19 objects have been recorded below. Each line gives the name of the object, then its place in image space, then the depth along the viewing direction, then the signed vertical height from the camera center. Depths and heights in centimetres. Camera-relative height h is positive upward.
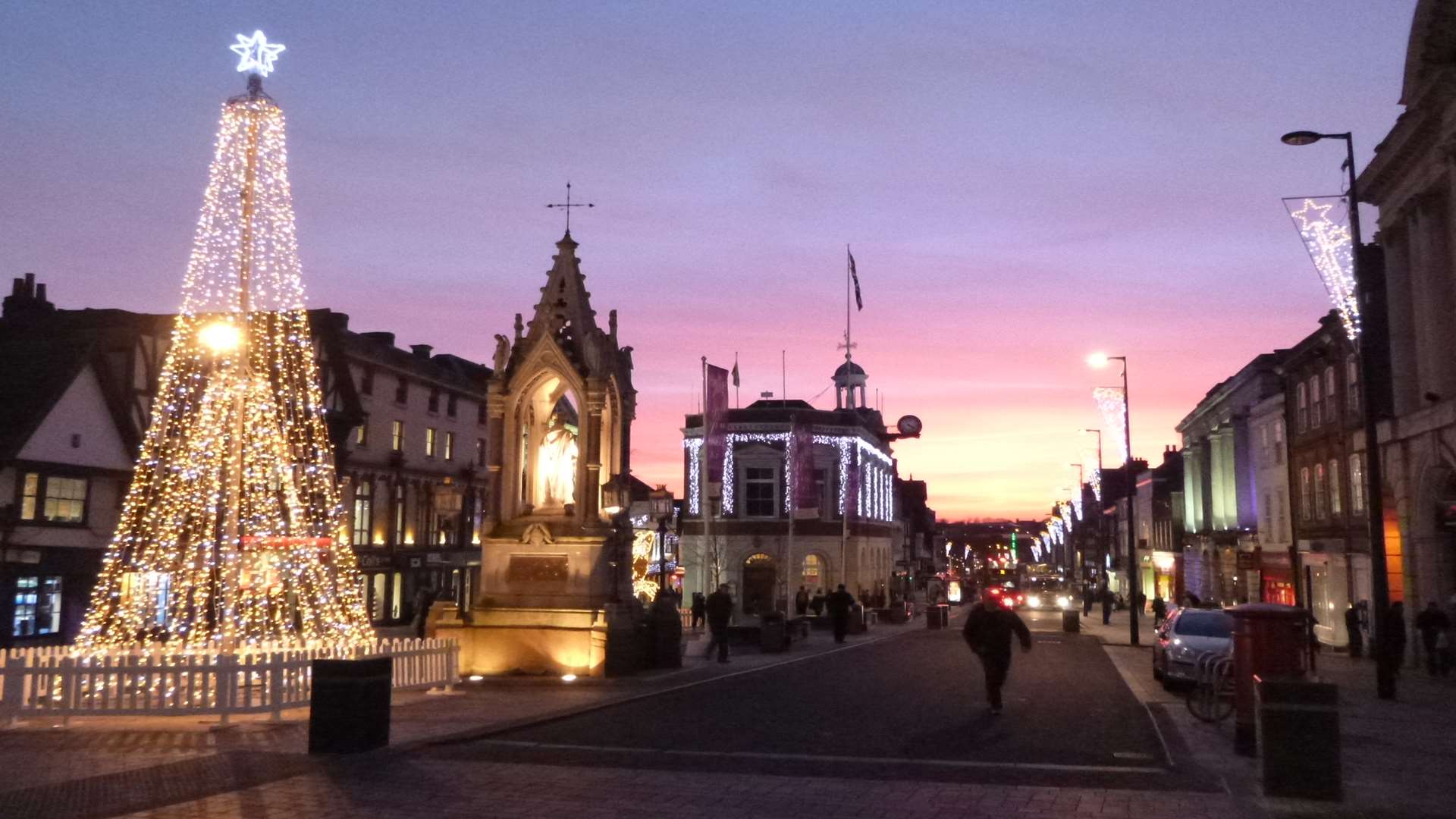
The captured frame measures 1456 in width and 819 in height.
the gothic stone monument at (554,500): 2061 +90
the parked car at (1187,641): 2011 -150
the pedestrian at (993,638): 1619 -114
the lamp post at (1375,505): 1930 +74
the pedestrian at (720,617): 2572 -137
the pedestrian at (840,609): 3494 -164
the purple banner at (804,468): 4494 +309
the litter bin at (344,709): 1161 -149
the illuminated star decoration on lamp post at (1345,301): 2227 +479
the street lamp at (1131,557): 3588 -16
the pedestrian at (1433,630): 2469 -158
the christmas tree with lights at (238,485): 1675 +103
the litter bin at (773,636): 3111 -213
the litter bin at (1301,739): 991 -151
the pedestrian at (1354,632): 3136 -205
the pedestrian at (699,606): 3703 -165
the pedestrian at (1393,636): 1953 -139
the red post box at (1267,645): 1324 -100
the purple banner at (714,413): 3297 +372
